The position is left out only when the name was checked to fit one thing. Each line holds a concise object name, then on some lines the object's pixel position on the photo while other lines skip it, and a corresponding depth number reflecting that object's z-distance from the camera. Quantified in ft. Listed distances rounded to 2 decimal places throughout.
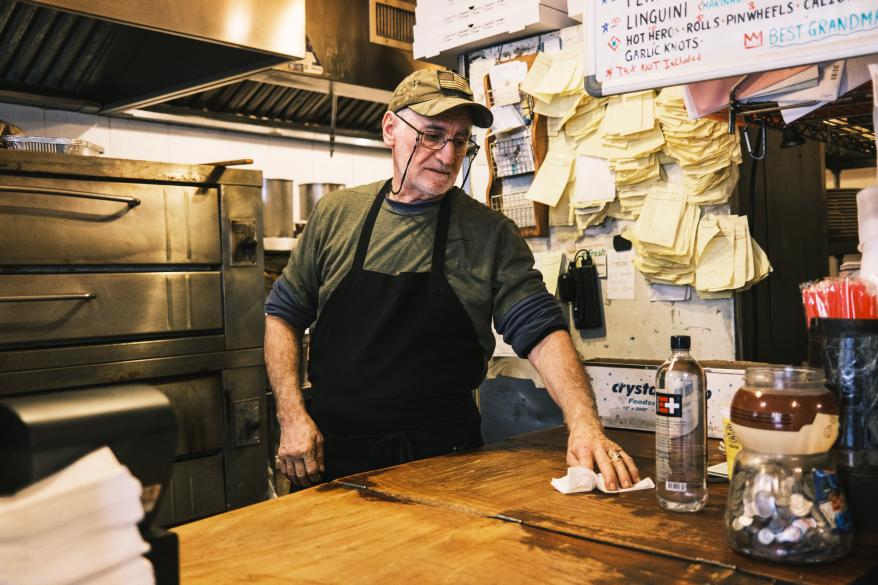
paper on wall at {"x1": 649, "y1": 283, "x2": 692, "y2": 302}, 8.73
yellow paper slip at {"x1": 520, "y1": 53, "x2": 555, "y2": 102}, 9.48
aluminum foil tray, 8.89
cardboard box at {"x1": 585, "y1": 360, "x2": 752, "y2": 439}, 6.68
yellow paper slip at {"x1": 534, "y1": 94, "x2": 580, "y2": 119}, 9.32
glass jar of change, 3.66
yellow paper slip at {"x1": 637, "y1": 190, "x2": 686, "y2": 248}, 8.54
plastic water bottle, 4.50
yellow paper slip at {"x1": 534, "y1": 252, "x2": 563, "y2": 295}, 9.71
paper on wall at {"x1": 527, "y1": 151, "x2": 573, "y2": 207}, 9.48
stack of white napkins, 2.19
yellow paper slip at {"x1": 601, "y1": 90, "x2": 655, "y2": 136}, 8.69
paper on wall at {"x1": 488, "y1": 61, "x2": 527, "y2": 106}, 9.78
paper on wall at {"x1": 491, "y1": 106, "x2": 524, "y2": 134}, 9.91
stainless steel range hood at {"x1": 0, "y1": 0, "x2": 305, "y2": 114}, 7.66
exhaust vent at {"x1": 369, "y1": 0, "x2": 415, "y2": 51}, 12.97
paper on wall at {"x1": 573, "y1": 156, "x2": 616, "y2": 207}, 9.20
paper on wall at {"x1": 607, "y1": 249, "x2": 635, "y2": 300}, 9.16
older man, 7.00
